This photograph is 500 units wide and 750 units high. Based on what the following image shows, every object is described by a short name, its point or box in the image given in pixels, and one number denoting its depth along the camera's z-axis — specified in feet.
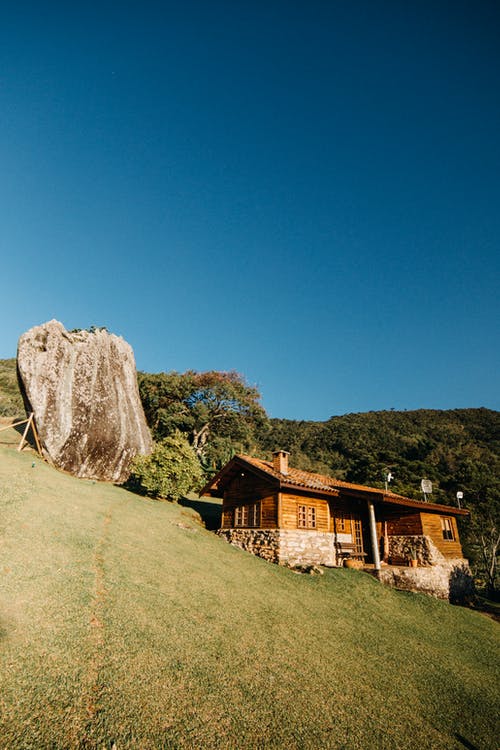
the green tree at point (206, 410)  123.34
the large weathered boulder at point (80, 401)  67.97
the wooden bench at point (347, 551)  65.82
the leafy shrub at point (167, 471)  75.10
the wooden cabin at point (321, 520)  60.64
